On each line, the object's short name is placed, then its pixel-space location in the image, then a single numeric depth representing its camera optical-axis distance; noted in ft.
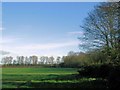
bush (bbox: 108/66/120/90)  29.58
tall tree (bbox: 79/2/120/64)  73.42
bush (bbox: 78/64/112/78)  60.03
